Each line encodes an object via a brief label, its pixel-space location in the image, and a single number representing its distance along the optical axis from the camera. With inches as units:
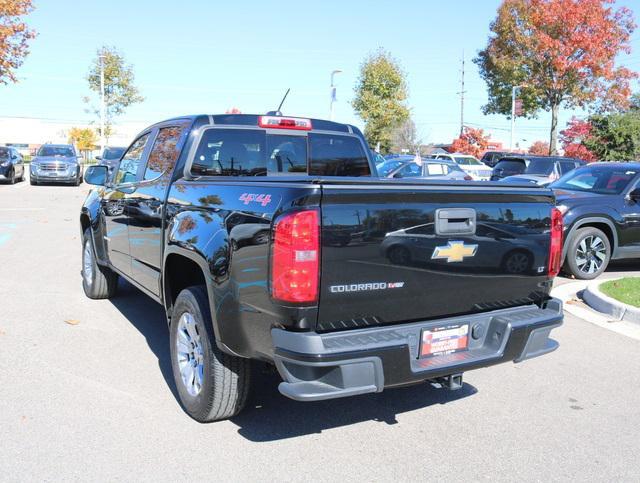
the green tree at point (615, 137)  1105.4
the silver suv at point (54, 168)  970.7
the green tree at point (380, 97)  1784.0
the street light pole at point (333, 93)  1182.3
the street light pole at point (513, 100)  1268.5
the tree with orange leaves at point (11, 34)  974.4
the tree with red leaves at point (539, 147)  3021.2
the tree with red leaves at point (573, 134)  1339.2
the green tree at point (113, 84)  1844.2
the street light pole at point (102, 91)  1679.4
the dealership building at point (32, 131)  3511.3
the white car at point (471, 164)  1259.2
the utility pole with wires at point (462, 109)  2553.2
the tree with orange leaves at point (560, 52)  1145.4
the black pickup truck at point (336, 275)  117.5
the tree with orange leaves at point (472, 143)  1968.5
